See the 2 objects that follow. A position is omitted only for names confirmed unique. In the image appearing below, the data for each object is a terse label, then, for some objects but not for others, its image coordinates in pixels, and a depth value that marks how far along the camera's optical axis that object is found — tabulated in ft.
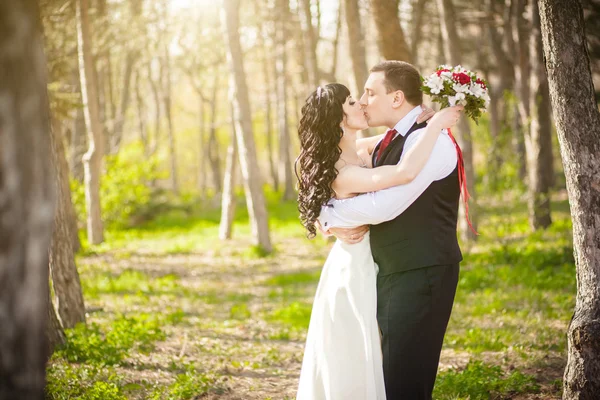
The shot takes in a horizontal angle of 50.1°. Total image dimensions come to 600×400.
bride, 13.30
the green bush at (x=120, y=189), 65.11
